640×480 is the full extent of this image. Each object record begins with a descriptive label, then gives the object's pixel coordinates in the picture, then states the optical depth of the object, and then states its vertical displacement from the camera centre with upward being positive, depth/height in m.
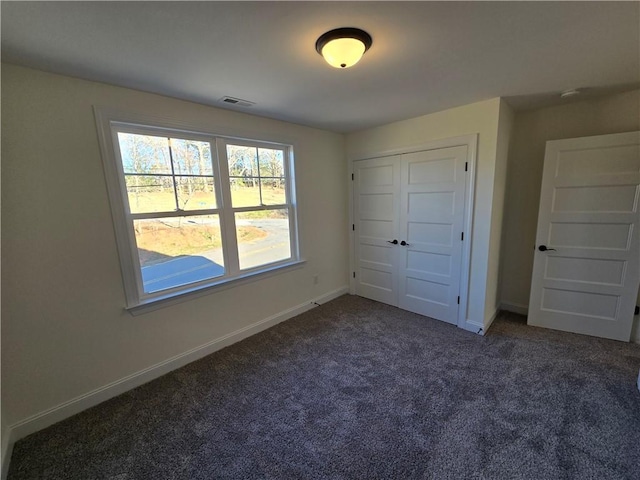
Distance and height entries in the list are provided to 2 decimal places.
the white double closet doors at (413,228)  2.82 -0.42
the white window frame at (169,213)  1.93 -0.04
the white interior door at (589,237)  2.35 -0.48
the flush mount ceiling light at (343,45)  1.34 +0.81
